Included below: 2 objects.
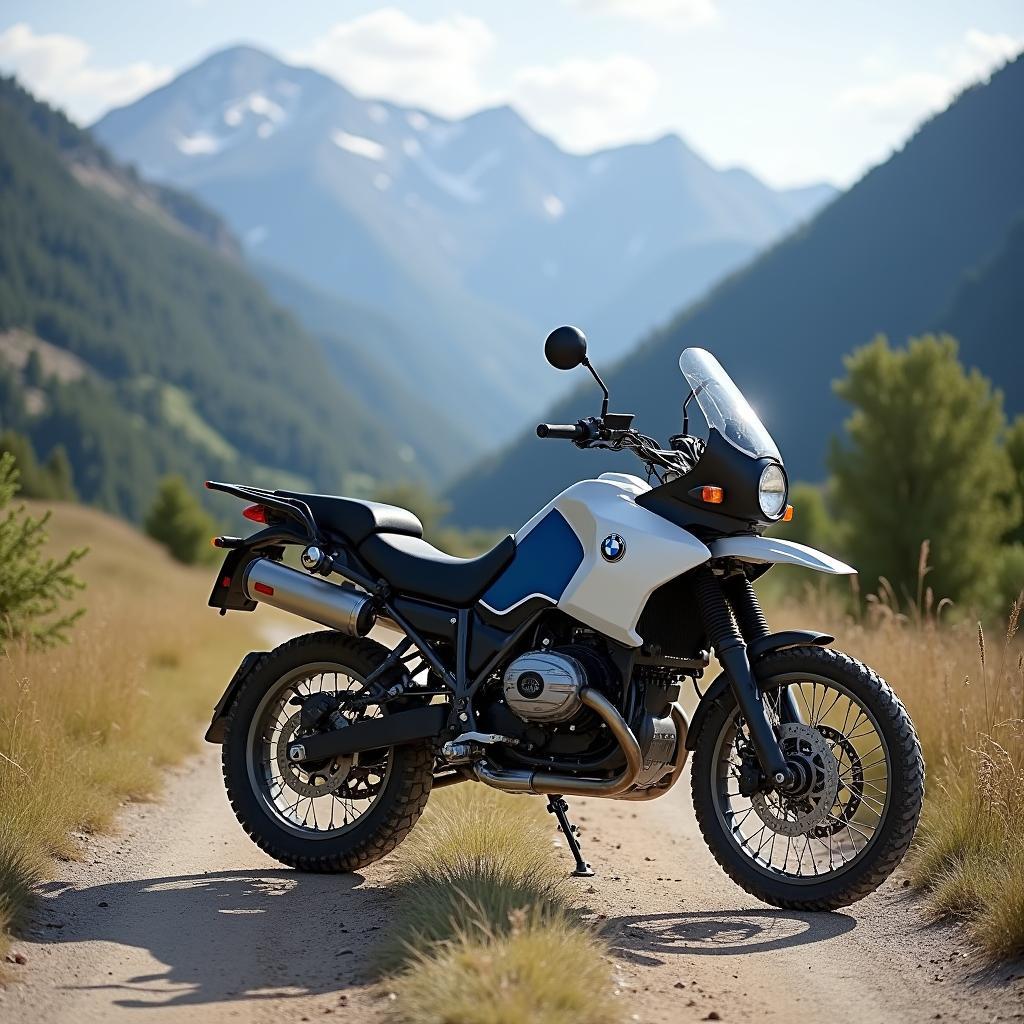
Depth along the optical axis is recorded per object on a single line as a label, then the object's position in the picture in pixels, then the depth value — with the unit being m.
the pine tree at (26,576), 9.28
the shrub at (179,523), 60.31
